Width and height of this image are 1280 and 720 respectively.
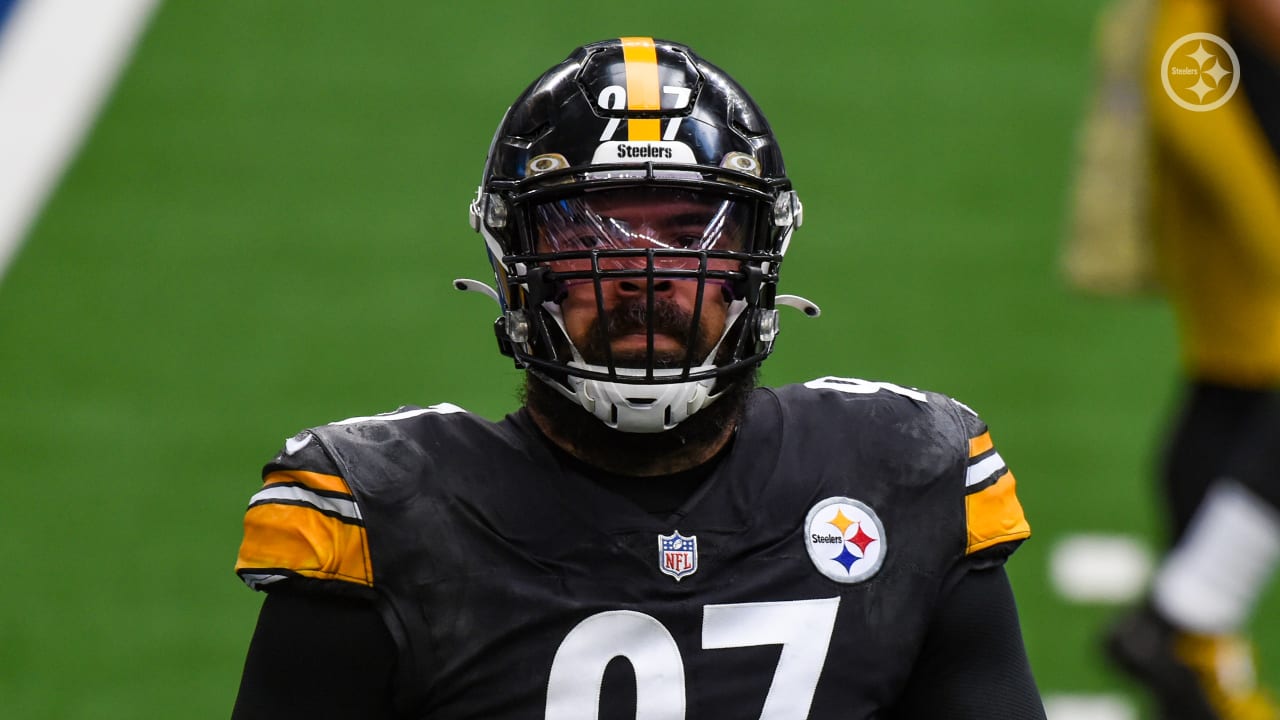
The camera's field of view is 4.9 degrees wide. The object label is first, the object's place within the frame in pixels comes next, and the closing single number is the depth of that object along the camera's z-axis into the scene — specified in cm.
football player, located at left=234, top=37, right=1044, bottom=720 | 1188
